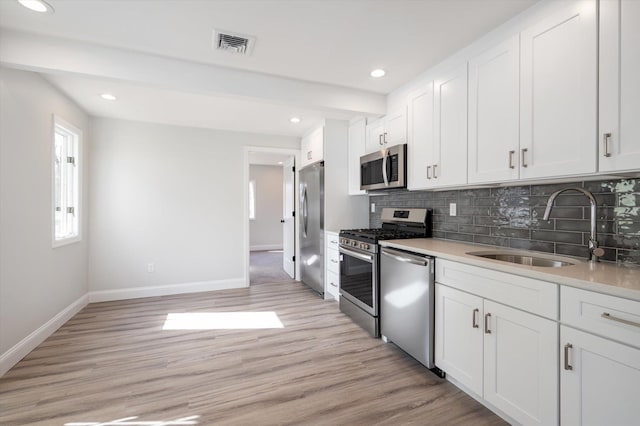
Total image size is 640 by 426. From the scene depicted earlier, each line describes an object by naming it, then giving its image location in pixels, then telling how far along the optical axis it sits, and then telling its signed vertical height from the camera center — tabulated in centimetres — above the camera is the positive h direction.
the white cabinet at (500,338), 136 -70
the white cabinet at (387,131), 288 +86
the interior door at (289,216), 504 -10
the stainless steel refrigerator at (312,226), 390 -22
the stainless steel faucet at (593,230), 158 -10
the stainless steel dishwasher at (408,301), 205 -70
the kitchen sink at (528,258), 172 -30
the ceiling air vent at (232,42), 203 +122
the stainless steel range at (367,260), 266 -49
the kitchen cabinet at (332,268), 355 -72
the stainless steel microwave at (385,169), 282 +44
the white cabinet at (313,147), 398 +94
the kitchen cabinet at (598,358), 109 -59
